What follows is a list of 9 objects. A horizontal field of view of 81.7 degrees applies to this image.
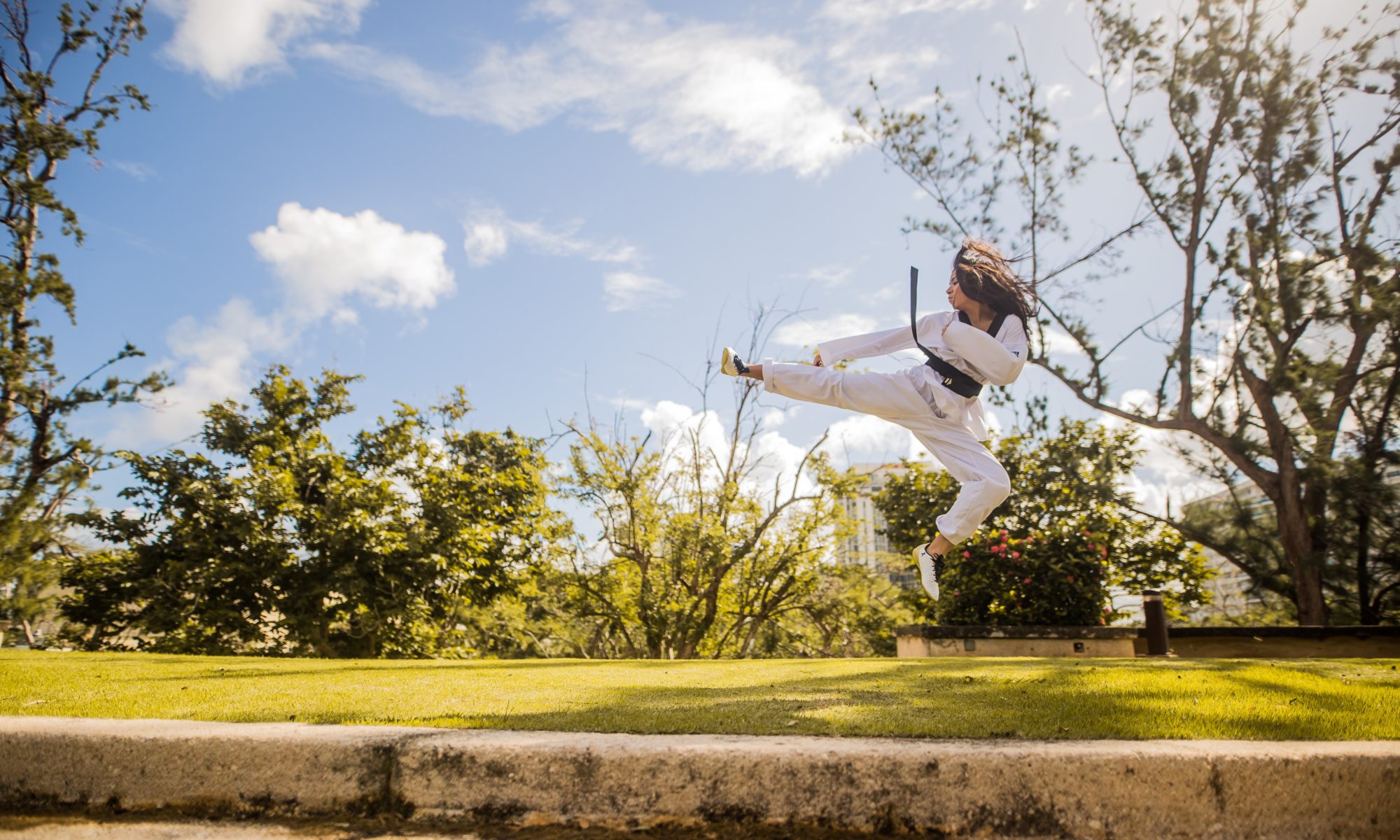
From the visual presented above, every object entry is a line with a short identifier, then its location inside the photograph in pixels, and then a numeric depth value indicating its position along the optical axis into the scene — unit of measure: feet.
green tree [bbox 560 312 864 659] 47.29
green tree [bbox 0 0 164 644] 39.27
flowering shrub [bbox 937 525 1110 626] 32.60
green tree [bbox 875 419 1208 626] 32.94
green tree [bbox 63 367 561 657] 44.04
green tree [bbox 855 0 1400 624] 39.22
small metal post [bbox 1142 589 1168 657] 27.12
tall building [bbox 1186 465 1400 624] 43.27
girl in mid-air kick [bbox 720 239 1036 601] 15.30
